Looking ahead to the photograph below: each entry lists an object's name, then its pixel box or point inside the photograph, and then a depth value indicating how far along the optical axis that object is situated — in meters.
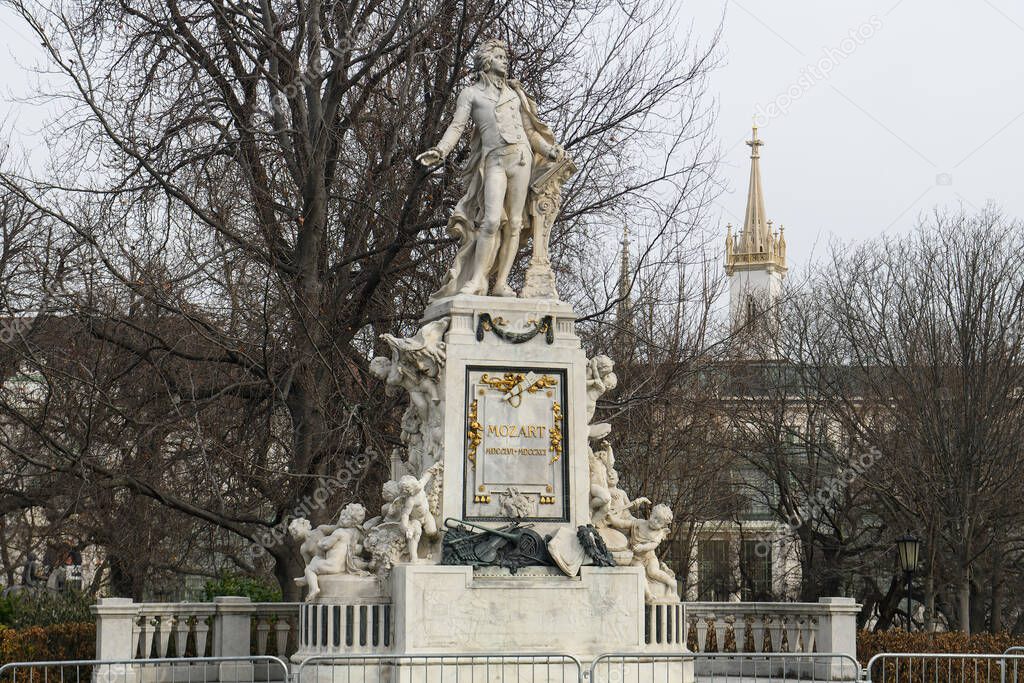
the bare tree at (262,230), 20.97
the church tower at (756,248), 83.62
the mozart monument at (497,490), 14.45
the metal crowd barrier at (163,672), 16.41
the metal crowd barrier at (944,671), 18.47
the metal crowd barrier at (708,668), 14.56
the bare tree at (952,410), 29.06
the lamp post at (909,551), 22.64
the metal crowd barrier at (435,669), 13.91
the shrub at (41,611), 19.78
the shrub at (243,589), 24.86
